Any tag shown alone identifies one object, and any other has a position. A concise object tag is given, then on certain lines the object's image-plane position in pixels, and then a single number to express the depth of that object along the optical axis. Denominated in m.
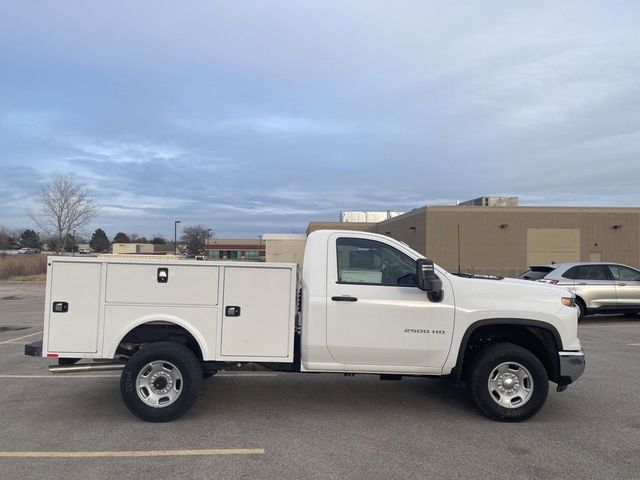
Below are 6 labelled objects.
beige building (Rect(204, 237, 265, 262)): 77.66
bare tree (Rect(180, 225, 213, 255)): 72.89
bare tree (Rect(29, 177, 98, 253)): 48.59
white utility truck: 5.70
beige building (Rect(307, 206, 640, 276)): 42.69
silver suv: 13.98
